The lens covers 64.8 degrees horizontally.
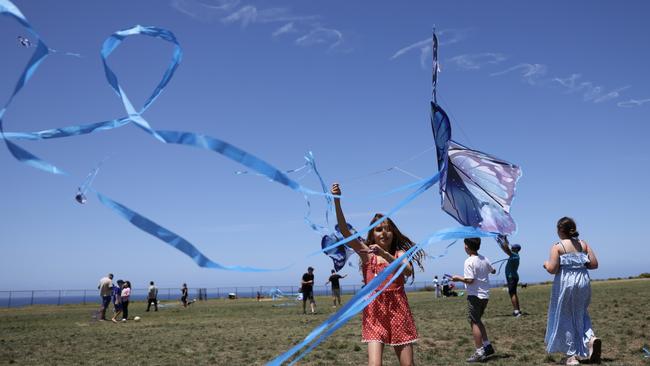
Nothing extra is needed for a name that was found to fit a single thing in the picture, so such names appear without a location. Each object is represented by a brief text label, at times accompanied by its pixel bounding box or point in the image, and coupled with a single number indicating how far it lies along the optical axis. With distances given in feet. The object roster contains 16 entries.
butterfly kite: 15.61
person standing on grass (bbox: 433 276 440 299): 89.43
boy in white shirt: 22.68
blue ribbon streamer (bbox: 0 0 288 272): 8.55
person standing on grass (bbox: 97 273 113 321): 57.31
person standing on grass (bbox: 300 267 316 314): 57.72
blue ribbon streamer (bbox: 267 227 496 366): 10.06
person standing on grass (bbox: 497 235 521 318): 38.50
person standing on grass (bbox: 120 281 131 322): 58.49
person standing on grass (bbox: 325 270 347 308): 62.64
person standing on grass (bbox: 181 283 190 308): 92.71
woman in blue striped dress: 20.65
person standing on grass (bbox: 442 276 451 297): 87.95
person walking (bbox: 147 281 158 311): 81.71
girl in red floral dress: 14.15
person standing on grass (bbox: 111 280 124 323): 58.90
